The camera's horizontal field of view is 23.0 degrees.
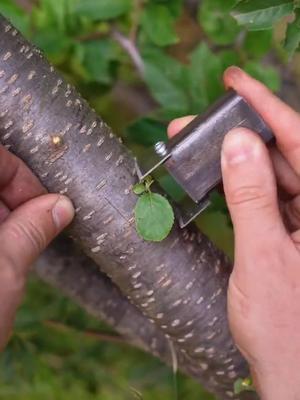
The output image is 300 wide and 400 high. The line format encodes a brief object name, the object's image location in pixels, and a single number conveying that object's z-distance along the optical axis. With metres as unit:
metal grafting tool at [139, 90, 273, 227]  0.72
